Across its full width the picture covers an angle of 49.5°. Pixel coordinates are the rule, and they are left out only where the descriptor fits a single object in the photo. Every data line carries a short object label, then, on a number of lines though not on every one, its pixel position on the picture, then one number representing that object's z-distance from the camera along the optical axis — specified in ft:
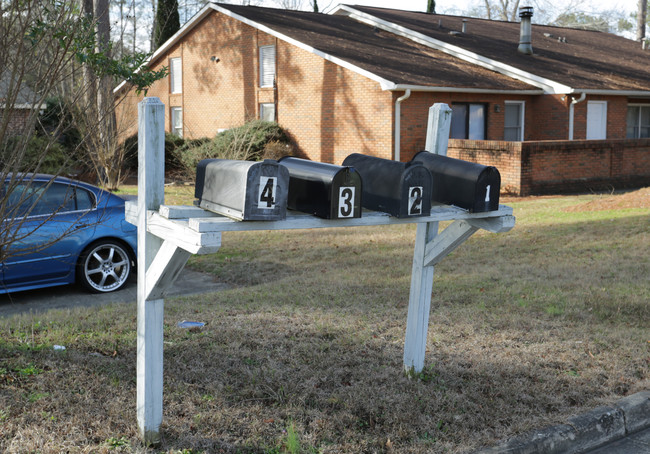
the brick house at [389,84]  68.13
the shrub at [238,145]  65.51
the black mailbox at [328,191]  12.62
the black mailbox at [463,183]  14.60
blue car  26.02
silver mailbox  11.35
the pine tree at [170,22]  95.50
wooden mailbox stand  11.45
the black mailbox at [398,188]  13.51
